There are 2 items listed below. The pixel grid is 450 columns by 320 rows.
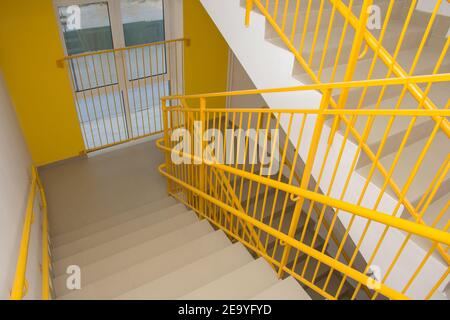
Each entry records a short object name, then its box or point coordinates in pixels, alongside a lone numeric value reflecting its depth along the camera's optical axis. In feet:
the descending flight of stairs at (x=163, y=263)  7.54
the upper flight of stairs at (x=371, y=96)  6.50
